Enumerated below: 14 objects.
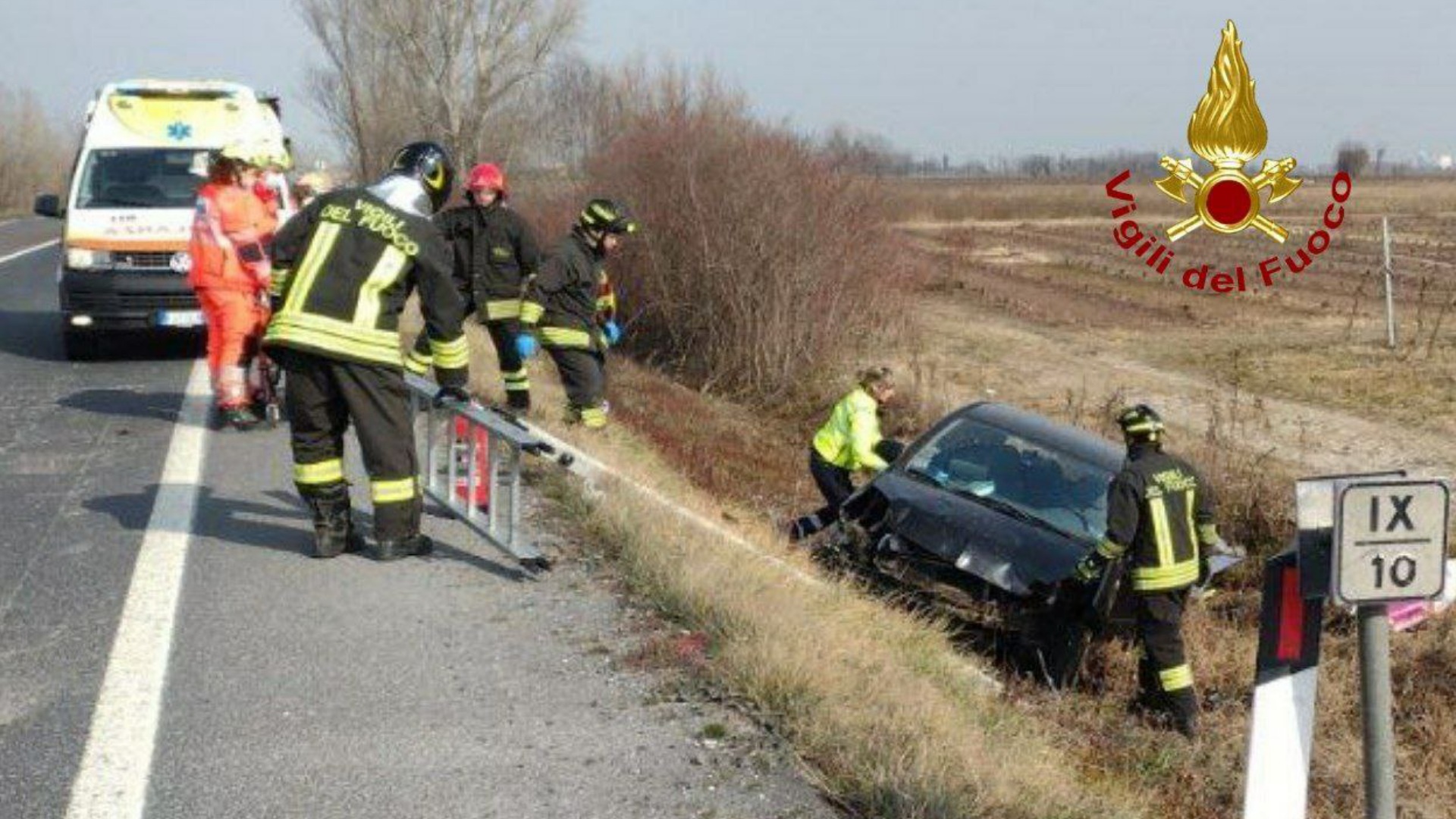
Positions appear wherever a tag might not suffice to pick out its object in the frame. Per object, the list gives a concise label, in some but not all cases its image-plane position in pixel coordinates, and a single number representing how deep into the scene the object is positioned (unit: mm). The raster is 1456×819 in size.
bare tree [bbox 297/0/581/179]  36844
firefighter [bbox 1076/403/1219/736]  7094
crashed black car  7496
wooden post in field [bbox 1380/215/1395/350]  18988
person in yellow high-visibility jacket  9336
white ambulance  11617
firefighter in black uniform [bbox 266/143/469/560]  5836
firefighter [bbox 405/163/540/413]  9609
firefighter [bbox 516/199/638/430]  9523
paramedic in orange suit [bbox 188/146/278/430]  8773
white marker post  3443
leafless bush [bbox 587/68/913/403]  17531
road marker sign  2947
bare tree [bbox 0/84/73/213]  65875
